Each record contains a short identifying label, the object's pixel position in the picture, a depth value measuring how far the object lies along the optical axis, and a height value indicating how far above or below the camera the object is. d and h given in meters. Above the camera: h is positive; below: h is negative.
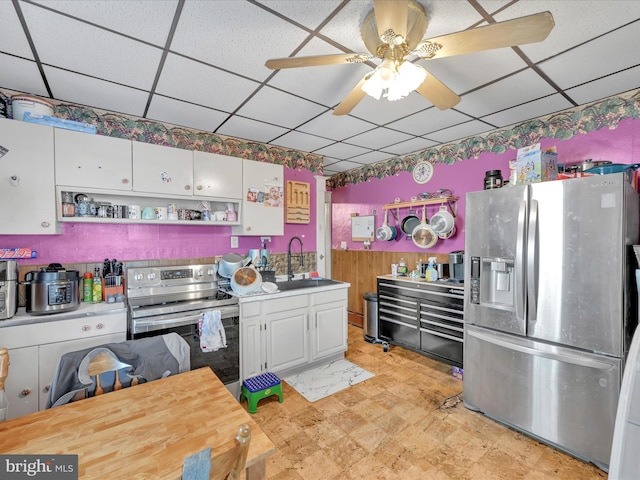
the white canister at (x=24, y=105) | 2.21 +0.99
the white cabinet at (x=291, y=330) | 2.72 -0.93
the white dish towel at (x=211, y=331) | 2.38 -0.75
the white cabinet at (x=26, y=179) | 2.07 +0.43
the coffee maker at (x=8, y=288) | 1.96 -0.32
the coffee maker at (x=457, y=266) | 3.20 -0.33
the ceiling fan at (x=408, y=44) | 1.18 +0.86
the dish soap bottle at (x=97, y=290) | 2.45 -0.42
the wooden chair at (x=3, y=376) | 1.16 -0.53
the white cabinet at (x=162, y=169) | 2.56 +0.61
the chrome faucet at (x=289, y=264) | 3.69 -0.34
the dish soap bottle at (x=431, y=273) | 3.39 -0.42
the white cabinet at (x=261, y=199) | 3.17 +0.42
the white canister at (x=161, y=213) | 2.78 +0.23
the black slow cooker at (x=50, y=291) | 2.05 -0.37
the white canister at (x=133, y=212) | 2.64 +0.23
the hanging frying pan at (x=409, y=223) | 3.94 +0.17
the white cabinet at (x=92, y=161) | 2.25 +0.61
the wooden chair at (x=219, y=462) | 0.75 -0.58
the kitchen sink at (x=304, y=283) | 3.27 -0.54
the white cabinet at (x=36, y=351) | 1.94 -0.75
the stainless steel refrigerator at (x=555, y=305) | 1.80 -0.47
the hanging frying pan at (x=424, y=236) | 3.61 +0.00
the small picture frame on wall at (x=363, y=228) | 4.50 +0.14
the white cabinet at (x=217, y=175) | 2.86 +0.62
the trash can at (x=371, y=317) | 3.91 -1.07
